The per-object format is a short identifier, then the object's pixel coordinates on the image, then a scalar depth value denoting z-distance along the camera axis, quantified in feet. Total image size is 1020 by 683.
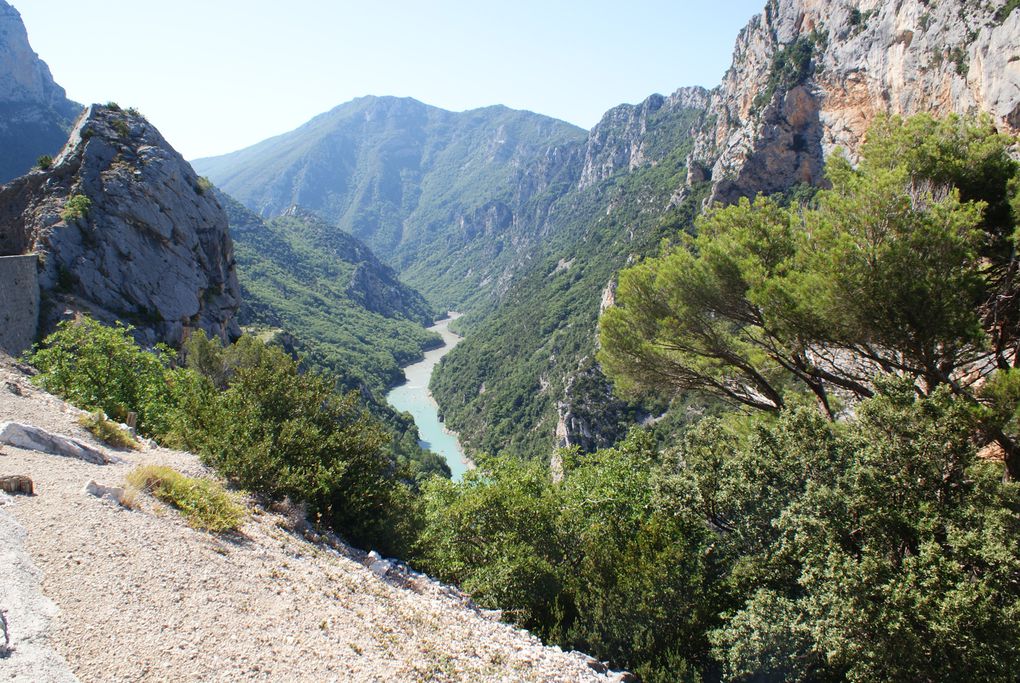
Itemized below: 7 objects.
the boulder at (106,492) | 22.90
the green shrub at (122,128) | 114.32
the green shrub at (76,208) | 96.07
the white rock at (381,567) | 27.61
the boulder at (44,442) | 26.94
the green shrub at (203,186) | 128.48
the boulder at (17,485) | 21.76
